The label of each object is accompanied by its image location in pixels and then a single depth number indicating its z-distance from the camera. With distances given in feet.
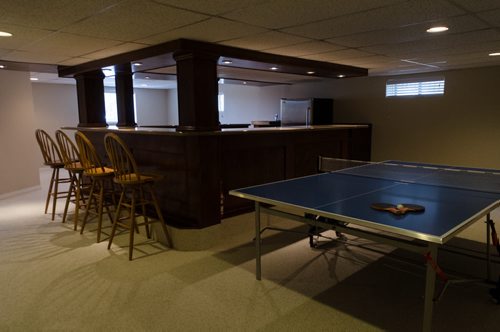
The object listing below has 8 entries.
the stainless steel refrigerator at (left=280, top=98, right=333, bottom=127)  22.89
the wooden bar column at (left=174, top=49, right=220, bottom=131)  11.38
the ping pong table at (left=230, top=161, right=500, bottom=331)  6.09
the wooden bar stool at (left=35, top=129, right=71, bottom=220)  14.88
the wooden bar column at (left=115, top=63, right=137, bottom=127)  17.13
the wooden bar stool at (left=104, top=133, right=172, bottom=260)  11.05
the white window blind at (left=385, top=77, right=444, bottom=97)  19.92
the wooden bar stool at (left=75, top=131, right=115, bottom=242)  12.56
